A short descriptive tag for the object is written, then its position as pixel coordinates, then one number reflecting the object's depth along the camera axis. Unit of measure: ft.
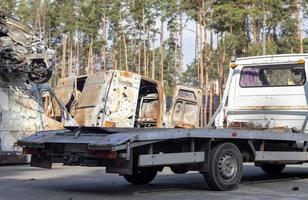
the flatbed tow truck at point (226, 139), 57.22
